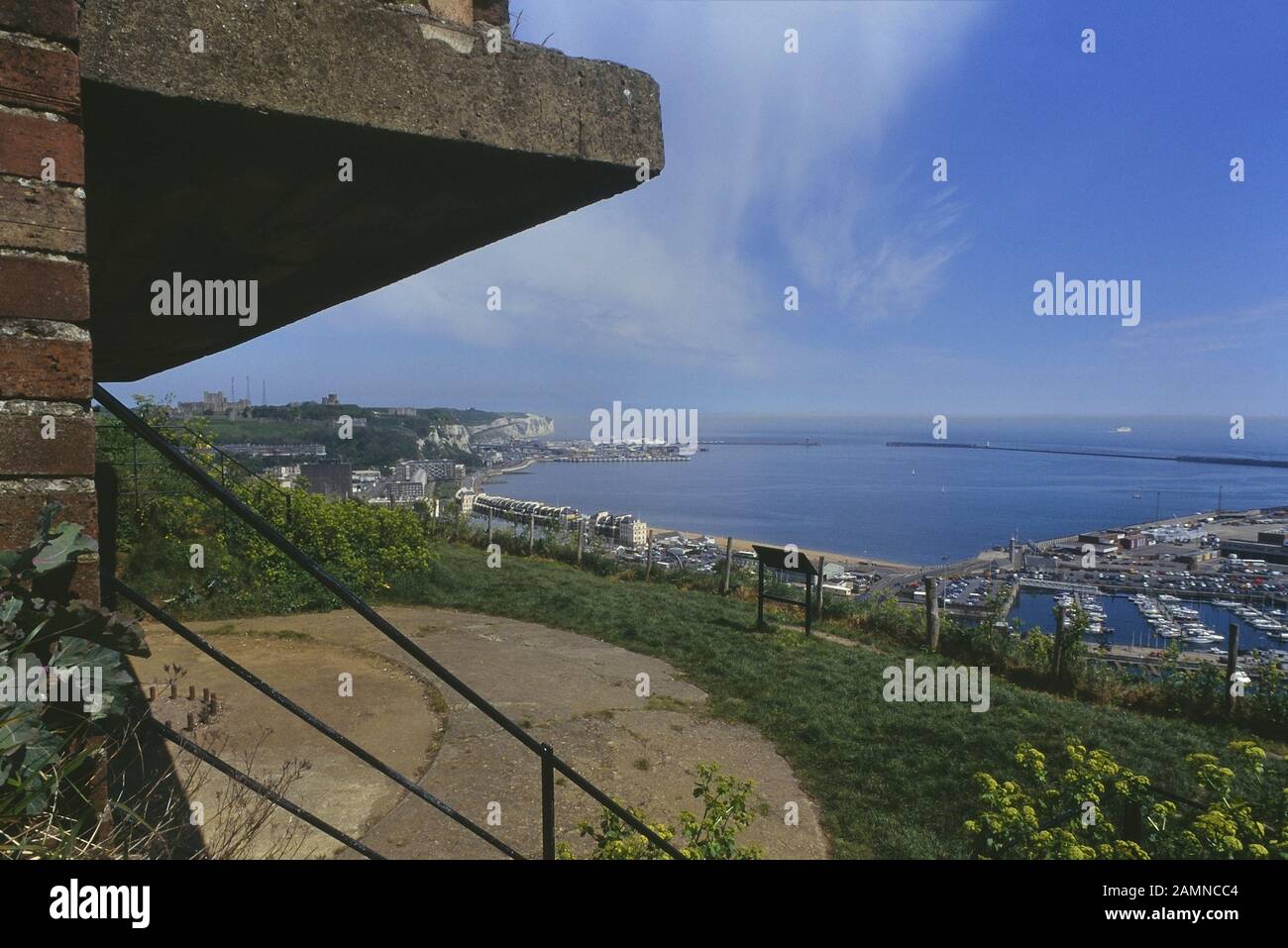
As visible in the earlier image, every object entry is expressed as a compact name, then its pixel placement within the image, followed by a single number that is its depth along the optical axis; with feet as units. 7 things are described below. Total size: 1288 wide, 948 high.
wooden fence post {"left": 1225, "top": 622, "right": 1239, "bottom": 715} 28.89
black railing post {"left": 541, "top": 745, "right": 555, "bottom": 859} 7.76
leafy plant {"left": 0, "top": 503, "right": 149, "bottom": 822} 3.54
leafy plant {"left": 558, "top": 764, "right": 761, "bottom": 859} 10.78
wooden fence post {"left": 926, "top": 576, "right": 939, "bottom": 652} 37.01
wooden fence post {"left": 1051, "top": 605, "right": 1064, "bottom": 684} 32.57
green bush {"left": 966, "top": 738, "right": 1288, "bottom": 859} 10.43
